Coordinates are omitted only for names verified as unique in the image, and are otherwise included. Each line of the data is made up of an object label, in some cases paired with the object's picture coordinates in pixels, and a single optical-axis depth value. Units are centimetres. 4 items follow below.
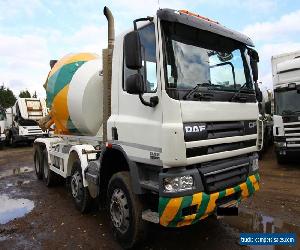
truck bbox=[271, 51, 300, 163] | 712
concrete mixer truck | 268
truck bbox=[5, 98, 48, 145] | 1377
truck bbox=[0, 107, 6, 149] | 1398
